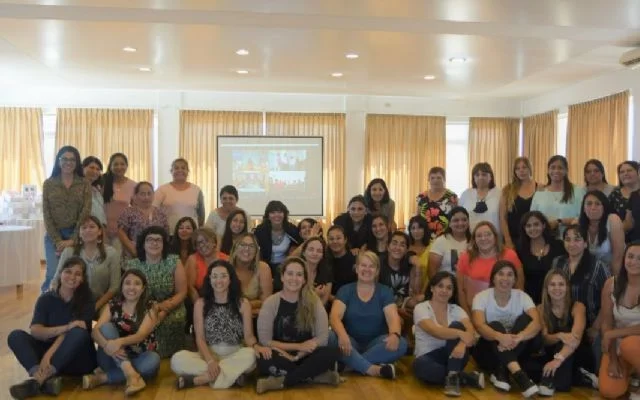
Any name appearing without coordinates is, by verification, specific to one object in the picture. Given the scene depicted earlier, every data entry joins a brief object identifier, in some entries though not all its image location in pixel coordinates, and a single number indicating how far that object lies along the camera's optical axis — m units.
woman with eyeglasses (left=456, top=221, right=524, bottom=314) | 4.29
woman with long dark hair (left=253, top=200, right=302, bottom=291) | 4.90
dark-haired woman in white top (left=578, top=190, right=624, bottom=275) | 4.13
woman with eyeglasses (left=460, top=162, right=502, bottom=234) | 5.04
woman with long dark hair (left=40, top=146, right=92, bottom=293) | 4.40
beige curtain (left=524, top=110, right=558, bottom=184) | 9.39
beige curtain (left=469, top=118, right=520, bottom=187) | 10.43
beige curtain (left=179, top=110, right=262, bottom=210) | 9.77
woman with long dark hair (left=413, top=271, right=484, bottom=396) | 3.73
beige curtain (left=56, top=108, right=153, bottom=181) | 9.55
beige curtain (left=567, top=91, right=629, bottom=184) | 7.59
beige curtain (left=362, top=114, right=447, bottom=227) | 10.10
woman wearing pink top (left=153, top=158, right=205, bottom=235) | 5.45
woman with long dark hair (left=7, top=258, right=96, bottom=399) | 3.59
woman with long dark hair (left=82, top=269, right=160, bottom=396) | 3.68
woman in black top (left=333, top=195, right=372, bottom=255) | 4.92
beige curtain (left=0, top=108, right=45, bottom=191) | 9.48
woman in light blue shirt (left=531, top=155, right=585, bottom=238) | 4.70
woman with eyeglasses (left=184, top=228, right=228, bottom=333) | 4.45
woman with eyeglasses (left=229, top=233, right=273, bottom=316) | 4.33
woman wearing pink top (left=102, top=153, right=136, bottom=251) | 4.95
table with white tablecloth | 6.54
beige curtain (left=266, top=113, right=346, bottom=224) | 9.98
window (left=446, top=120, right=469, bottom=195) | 10.60
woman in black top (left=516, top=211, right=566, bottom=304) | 4.31
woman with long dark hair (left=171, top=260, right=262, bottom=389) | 3.75
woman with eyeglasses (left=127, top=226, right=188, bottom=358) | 4.23
